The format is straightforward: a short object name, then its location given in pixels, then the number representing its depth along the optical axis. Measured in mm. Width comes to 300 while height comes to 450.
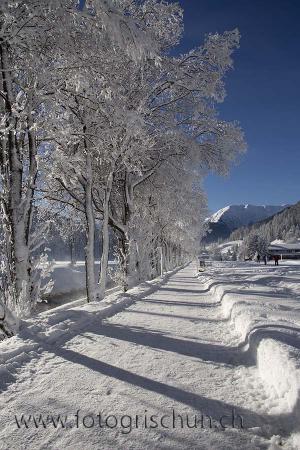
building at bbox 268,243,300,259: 155750
